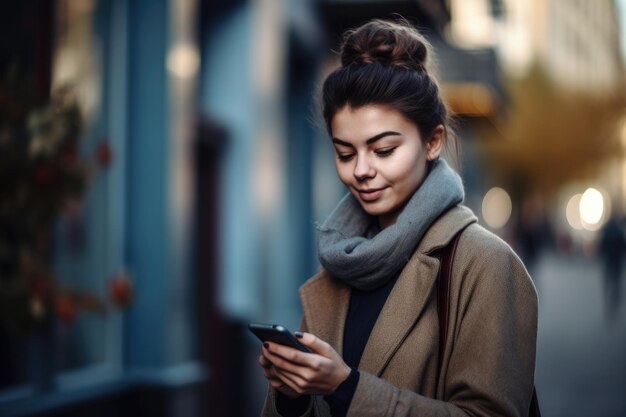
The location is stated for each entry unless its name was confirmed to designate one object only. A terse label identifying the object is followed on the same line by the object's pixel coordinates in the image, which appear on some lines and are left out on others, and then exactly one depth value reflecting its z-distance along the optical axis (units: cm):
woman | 198
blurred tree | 3753
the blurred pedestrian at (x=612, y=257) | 1684
